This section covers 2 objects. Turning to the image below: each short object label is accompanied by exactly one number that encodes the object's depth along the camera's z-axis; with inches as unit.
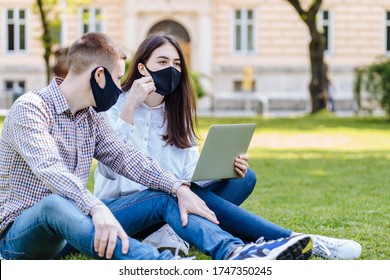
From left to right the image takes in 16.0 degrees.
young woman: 321.0
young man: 254.5
